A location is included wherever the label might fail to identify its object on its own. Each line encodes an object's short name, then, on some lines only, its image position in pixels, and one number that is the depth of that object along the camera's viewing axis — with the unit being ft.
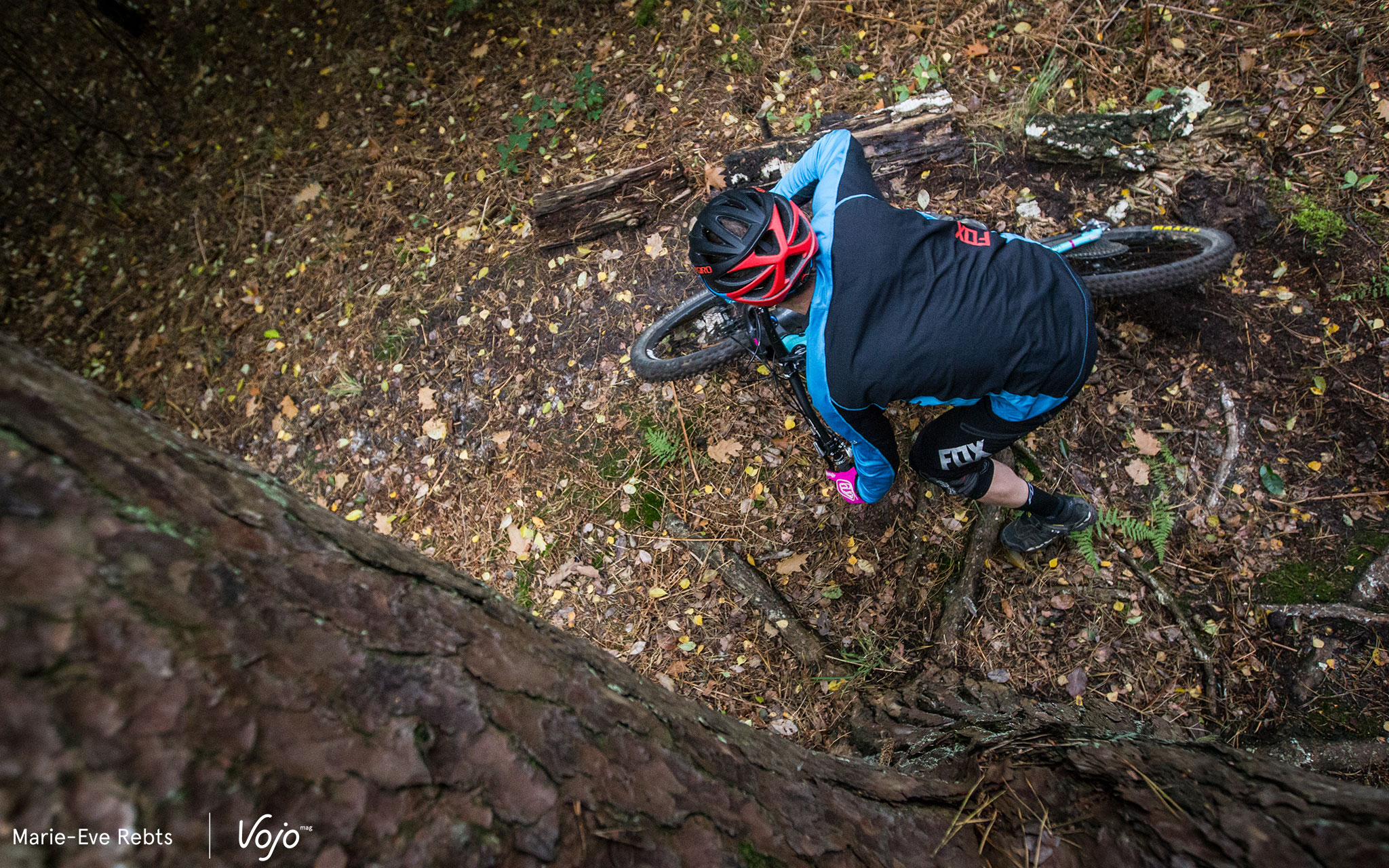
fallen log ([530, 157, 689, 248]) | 14.43
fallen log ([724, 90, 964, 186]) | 13.75
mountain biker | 8.92
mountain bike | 12.07
